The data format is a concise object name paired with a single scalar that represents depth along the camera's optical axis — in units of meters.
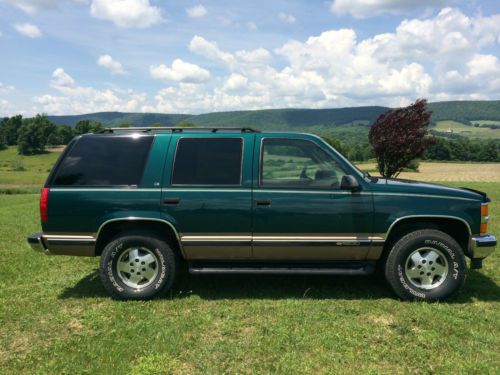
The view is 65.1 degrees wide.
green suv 4.50
